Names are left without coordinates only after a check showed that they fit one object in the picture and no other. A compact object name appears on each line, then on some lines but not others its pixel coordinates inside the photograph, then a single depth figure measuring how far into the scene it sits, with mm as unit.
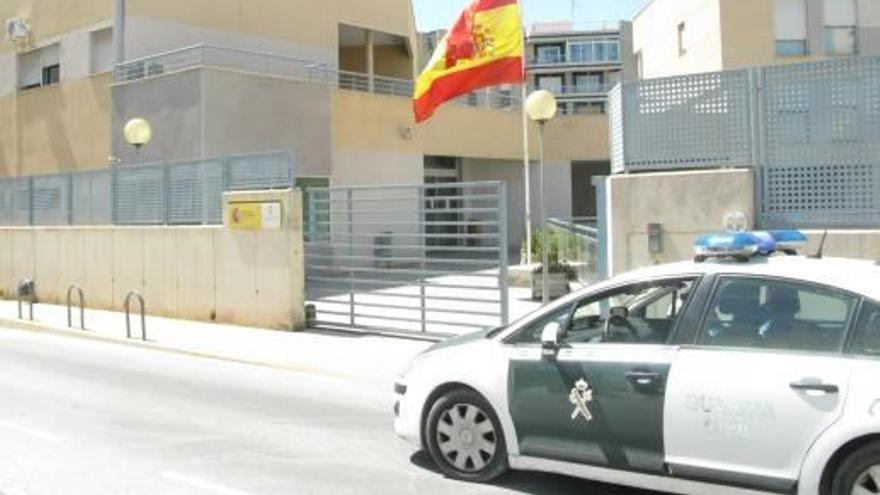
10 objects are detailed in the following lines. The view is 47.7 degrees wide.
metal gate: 13891
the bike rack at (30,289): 19078
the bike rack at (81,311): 17069
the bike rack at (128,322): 15361
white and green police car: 5293
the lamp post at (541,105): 20469
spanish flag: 16109
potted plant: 19438
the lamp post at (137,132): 22125
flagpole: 21762
